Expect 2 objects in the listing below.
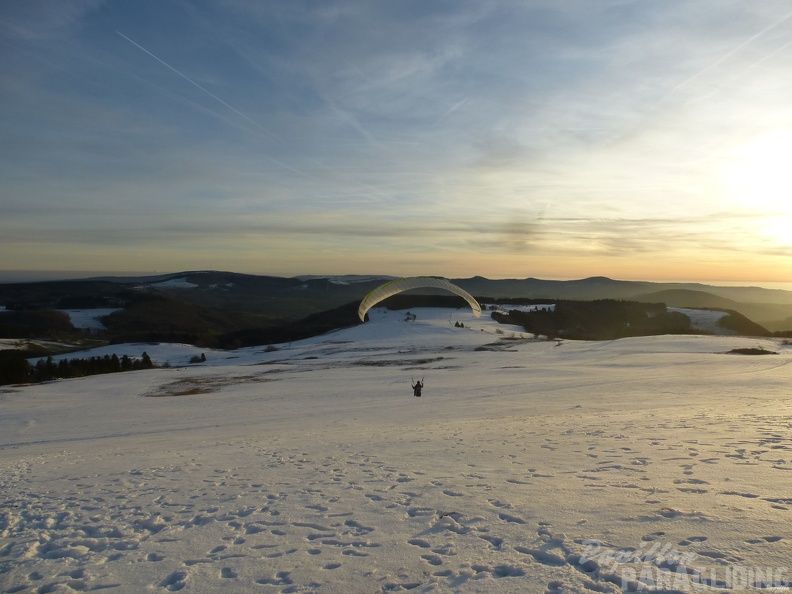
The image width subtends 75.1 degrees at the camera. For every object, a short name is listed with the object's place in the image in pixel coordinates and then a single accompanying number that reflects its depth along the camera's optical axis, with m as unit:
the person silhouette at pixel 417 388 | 27.29
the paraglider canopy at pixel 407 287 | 35.03
